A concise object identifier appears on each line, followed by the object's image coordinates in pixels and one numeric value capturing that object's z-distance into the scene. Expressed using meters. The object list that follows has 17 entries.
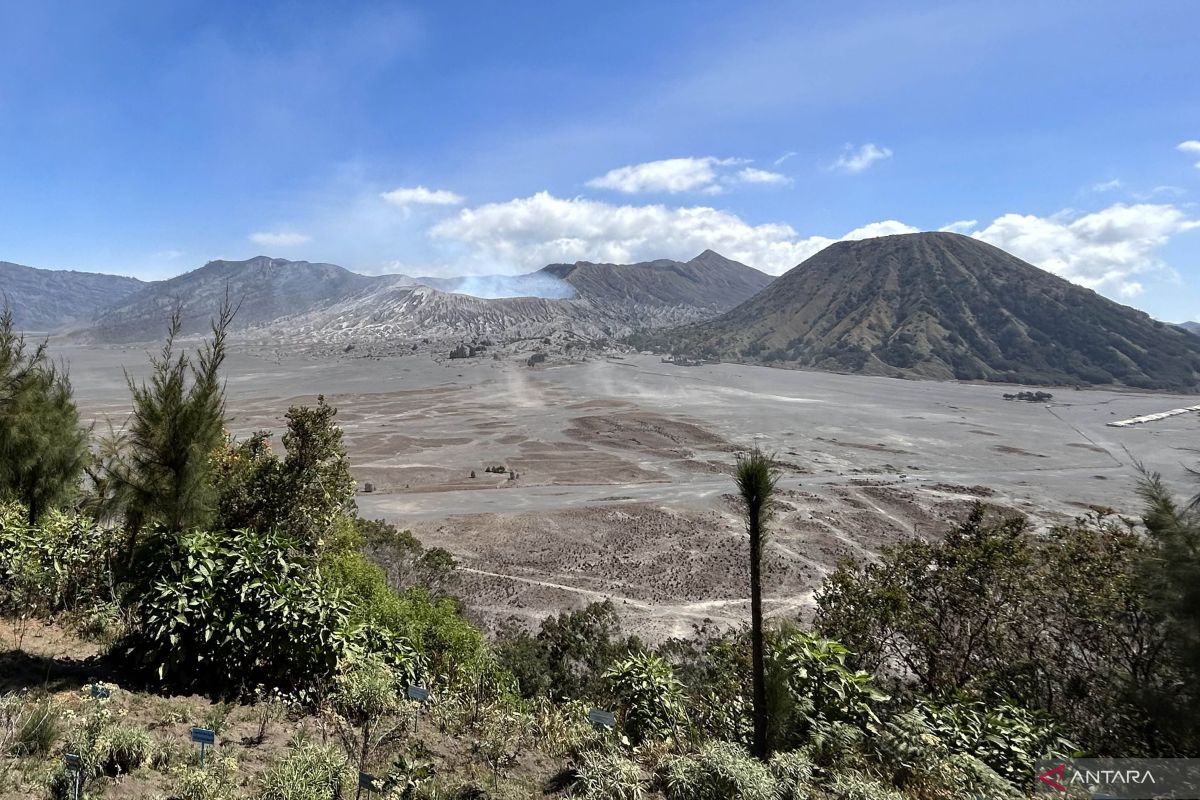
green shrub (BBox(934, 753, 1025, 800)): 4.54
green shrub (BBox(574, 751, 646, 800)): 4.52
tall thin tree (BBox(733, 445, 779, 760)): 4.50
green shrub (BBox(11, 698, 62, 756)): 4.18
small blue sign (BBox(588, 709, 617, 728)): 5.08
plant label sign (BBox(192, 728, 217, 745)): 4.13
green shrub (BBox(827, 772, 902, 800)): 4.32
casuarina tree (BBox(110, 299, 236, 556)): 6.30
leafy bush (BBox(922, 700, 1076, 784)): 5.36
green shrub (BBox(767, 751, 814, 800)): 4.43
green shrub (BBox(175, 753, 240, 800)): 3.99
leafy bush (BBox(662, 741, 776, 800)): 4.33
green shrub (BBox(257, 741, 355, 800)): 3.99
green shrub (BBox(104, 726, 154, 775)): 4.26
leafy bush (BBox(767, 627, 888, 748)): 5.20
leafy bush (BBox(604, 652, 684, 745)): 5.99
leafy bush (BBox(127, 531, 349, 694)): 5.66
